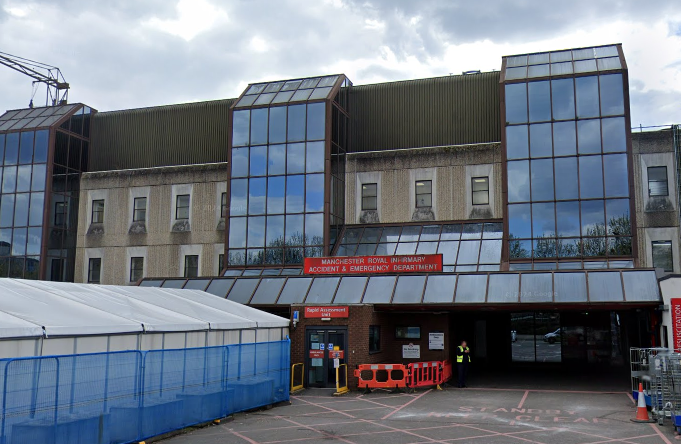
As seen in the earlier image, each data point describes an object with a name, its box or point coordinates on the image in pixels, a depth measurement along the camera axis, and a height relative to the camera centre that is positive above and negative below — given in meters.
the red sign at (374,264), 26.23 +2.03
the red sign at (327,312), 24.72 +0.05
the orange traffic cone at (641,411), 17.23 -2.48
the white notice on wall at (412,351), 26.72 -1.49
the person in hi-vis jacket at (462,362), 24.95 -1.77
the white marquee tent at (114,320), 13.40 -0.22
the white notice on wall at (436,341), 26.49 -1.06
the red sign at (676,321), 20.26 -0.12
